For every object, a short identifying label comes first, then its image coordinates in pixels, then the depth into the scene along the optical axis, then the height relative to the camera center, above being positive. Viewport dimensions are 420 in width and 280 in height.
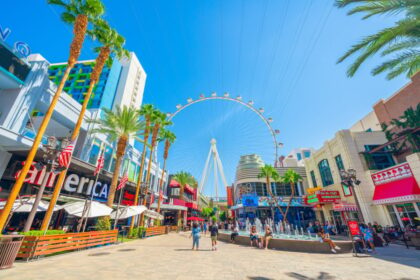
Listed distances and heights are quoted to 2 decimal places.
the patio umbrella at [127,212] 17.42 +0.90
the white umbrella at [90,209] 13.61 +0.91
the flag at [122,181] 19.08 +3.91
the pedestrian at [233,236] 18.60 -1.28
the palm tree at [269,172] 36.43 +9.14
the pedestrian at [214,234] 13.00 -0.77
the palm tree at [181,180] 45.84 +9.74
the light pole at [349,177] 13.16 +3.00
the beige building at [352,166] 21.78 +7.07
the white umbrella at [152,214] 24.40 +0.99
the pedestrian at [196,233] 12.66 -0.70
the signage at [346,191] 24.01 +3.80
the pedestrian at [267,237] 13.42 -0.99
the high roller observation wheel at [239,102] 45.59 +26.90
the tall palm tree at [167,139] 33.72 +14.53
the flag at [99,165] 16.50 +4.66
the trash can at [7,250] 6.68 -0.98
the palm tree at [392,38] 7.85 +7.98
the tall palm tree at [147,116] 24.31 +13.40
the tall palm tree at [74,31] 7.87 +10.54
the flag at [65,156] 9.79 +3.33
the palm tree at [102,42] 13.65 +12.86
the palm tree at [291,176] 34.52 +7.99
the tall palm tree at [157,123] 26.72 +13.61
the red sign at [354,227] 11.47 -0.28
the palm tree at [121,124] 19.76 +9.94
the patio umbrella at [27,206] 12.90 +1.04
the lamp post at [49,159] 8.81 +2.74
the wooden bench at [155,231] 23.22 -1.10
